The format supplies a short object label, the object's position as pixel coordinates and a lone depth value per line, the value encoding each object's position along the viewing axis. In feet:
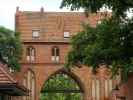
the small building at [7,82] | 64.85
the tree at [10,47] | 241.76
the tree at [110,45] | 85.56
